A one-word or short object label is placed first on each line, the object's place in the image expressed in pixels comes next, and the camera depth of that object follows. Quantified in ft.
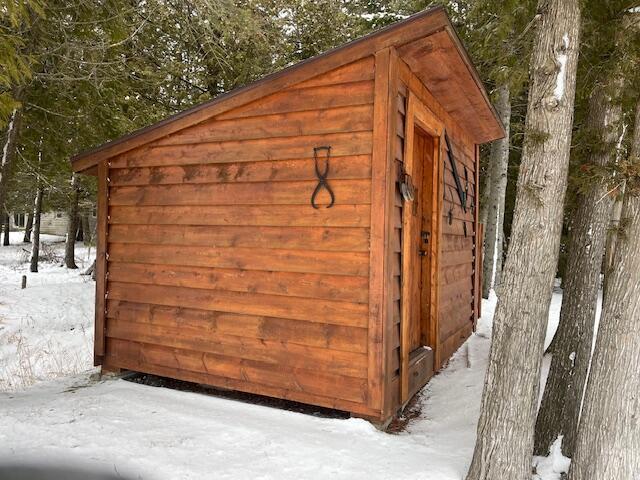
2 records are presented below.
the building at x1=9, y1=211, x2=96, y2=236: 97.71
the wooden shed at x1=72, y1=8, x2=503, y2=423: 11.55
